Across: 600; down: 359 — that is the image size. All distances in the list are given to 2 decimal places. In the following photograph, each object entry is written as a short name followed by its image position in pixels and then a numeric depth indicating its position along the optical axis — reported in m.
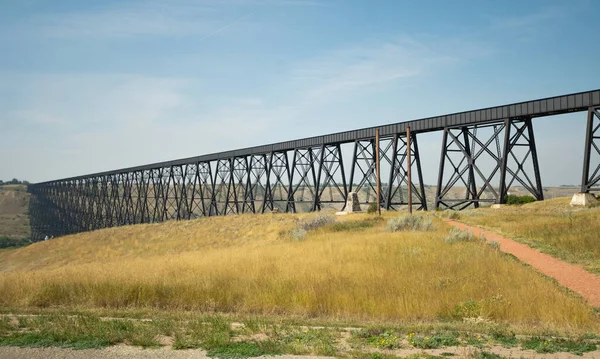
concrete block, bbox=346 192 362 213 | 26.08
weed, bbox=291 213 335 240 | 20.55
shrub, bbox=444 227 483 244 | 12.41
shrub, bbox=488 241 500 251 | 11.54
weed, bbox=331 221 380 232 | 18.97
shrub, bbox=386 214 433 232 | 16.27
